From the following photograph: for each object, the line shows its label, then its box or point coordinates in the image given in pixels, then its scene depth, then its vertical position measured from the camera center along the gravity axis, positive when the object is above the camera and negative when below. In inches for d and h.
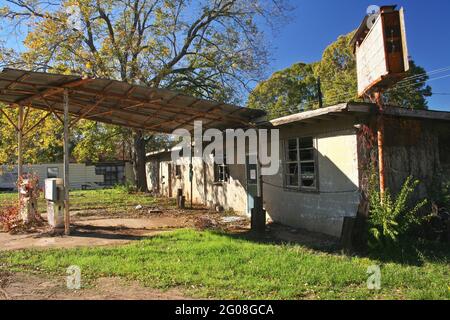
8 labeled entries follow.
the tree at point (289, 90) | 1381.6 +296.4
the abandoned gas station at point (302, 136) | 348.2 +33.6
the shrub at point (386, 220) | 293.7 -35.6
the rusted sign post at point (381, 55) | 265.4 +80.1
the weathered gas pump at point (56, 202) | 416.8 -20.6
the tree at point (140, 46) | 803.4 +275.4
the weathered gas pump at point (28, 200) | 448.8 -18.9
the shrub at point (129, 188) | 1034.1 -21.7
